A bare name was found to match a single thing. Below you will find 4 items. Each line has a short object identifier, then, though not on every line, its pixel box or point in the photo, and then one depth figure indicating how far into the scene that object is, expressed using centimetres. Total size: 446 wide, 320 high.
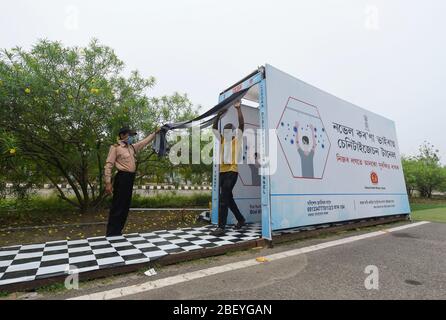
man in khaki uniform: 408
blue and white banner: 408
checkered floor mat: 244
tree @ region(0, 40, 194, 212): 441
